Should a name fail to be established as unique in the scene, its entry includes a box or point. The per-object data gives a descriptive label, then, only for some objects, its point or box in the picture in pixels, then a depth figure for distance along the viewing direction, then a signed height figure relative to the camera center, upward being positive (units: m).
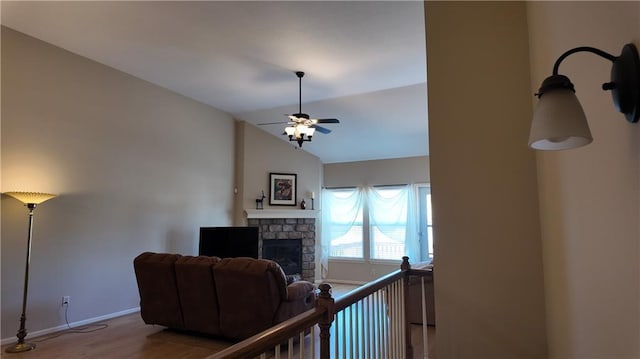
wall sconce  0.94 +0.30
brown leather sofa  3.78 -0.84
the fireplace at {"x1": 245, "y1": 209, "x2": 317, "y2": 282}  7.57 -0.40
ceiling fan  4.75 +1.14
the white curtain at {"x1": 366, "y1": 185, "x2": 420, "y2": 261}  7.59 +0.00
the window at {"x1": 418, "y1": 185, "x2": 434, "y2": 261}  7.54 -0.15
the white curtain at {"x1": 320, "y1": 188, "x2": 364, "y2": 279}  8.32 +0.02
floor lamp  3.85 -0.43
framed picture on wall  7.84 +0.56
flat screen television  6.45 -0.47
